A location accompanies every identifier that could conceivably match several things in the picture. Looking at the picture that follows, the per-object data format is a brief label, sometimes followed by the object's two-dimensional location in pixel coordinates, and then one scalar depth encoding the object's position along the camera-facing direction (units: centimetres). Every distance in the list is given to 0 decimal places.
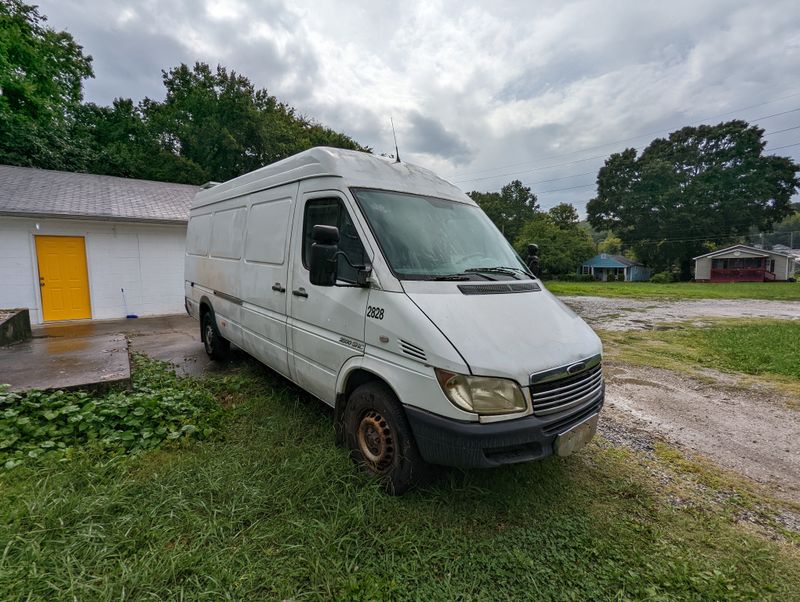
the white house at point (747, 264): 4006
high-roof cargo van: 221
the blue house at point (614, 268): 4956
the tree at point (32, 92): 1622
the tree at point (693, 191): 4184
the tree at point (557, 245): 4497
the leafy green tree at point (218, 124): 2264
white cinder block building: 912
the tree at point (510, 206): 5734
